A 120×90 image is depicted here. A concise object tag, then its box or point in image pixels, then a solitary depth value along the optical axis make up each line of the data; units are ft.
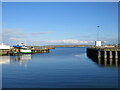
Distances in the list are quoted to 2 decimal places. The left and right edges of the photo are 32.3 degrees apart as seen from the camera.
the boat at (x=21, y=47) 346.33
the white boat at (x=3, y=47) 384.27
